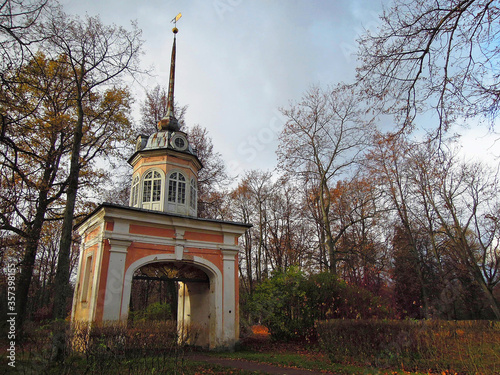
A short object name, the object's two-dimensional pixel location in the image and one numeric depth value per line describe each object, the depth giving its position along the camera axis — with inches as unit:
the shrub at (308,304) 572.7
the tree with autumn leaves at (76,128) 349.1
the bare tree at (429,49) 186.4
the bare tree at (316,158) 797.3
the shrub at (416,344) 301.3
